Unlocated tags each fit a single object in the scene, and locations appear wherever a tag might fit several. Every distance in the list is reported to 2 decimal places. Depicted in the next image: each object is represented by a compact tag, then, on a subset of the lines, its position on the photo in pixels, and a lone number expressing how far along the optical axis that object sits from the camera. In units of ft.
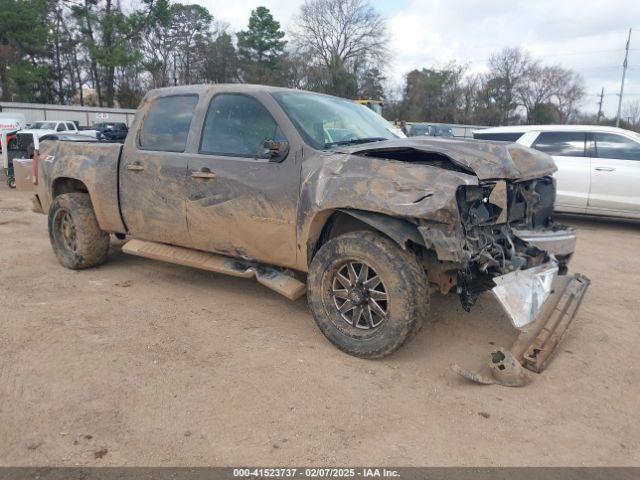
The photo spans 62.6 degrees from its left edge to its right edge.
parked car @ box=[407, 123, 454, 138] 82.76
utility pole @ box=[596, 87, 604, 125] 194.80
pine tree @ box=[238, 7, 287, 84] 176.24
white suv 27.94
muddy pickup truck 11.44
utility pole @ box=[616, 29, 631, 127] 140.99
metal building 119.55
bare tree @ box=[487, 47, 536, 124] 192.44
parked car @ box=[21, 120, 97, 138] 88.48
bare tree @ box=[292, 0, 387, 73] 193.16
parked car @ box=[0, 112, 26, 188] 45.30
